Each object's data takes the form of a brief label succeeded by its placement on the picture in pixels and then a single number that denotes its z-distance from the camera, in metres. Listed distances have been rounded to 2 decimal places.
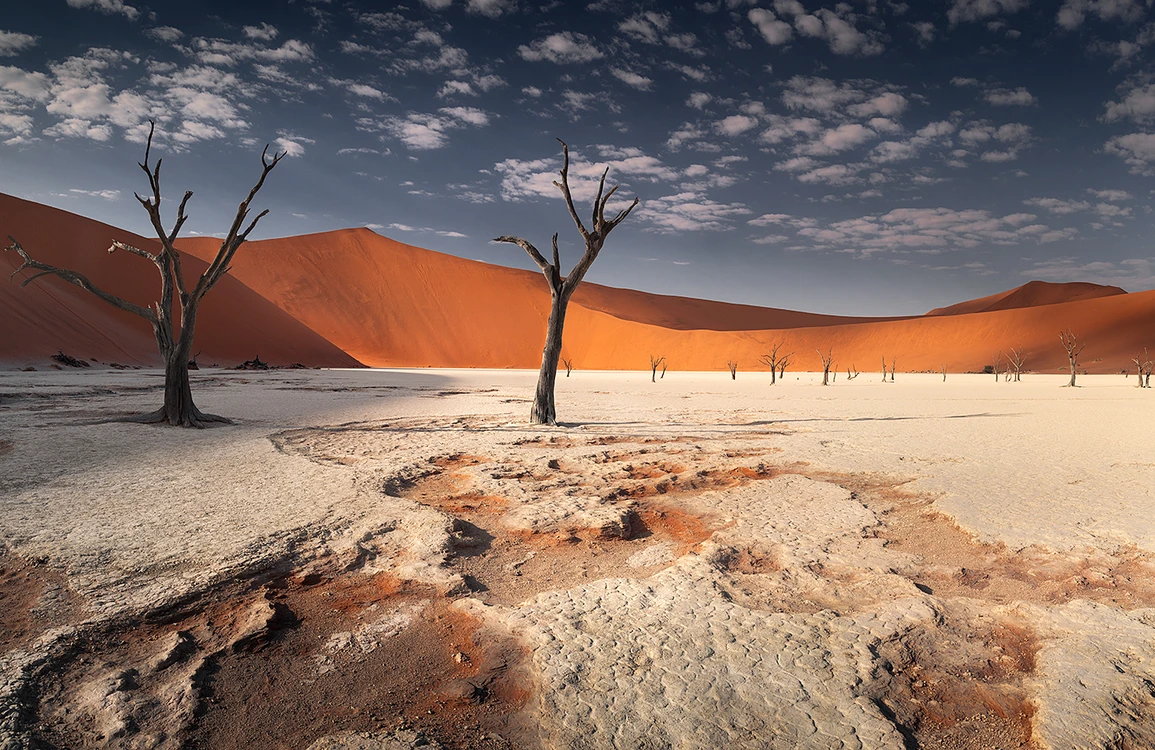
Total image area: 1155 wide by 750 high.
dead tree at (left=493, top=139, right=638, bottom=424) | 9.28
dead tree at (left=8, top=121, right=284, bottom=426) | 8.30
